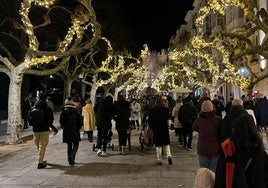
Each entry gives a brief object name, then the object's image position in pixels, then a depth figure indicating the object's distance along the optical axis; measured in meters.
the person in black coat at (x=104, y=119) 7.10
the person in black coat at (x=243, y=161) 2.00
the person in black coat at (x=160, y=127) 6.10
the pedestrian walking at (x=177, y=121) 8.41
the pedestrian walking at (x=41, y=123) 5.97
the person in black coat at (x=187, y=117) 7.82
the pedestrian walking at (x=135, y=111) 11.79
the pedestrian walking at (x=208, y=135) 4.07
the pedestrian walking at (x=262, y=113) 8.46
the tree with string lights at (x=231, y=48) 8.96
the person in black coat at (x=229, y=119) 3.29
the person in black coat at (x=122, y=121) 7.31
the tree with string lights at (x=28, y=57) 9.00
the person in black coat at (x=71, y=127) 6.10
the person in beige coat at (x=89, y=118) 8.90
